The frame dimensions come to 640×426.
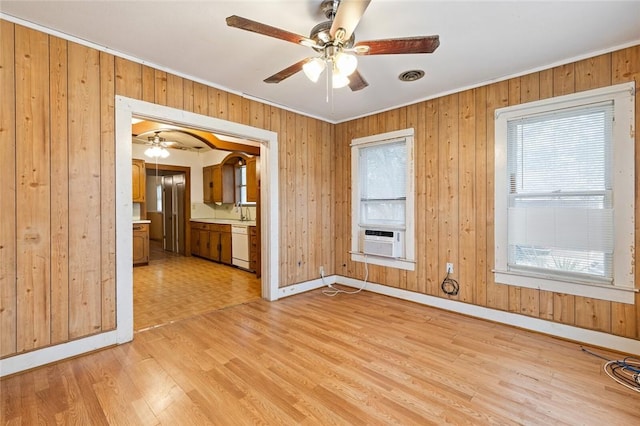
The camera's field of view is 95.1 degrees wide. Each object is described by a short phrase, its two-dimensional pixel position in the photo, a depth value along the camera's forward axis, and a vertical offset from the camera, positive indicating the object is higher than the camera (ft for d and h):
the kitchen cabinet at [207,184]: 23.32 +2.20
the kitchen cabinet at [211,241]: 19.36 -2.15
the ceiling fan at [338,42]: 5.20 +3.39
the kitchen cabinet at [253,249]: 16.96 -2.24
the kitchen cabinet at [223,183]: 22.02 +2.11
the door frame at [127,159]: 8.27 +1.49
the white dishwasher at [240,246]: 17.58 -2.16
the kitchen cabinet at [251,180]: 19.80 +2.12
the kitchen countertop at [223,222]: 17.86 -0.73
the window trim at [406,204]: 12.17 +0.29
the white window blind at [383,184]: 12.72 +1.24
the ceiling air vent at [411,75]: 9.48 +4.49
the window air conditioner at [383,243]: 12.51 -1.41
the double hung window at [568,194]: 7.91 +0.50
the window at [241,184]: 22.48 +2.11
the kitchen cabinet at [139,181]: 20.18 +2.10
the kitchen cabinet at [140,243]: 19.02 -2.10
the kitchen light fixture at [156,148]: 18.56 +4.02
